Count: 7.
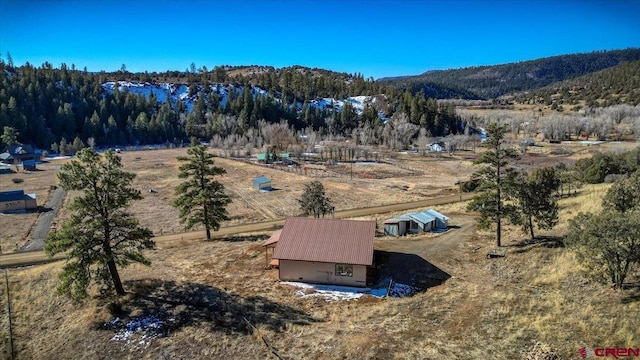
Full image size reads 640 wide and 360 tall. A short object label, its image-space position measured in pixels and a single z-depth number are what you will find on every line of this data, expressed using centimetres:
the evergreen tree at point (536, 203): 3350
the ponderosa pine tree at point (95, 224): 2486
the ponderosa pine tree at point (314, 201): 4659
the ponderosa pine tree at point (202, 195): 4141
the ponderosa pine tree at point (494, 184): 3266
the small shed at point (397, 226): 4372
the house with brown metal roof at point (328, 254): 3044
